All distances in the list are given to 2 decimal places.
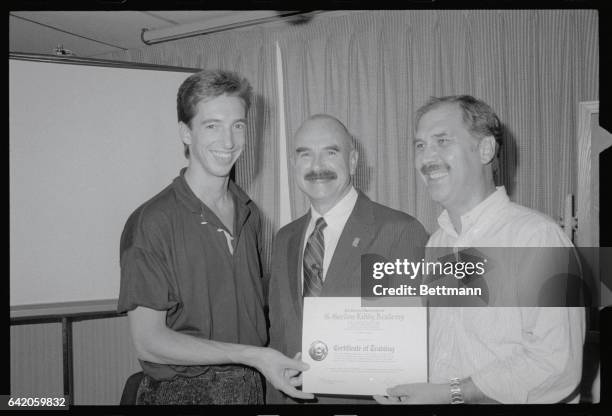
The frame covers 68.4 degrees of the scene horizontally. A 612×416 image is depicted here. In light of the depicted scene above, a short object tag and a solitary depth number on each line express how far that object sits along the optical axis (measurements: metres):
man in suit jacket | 1.50
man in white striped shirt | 1.38
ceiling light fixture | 1.77
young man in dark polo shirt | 1.49
